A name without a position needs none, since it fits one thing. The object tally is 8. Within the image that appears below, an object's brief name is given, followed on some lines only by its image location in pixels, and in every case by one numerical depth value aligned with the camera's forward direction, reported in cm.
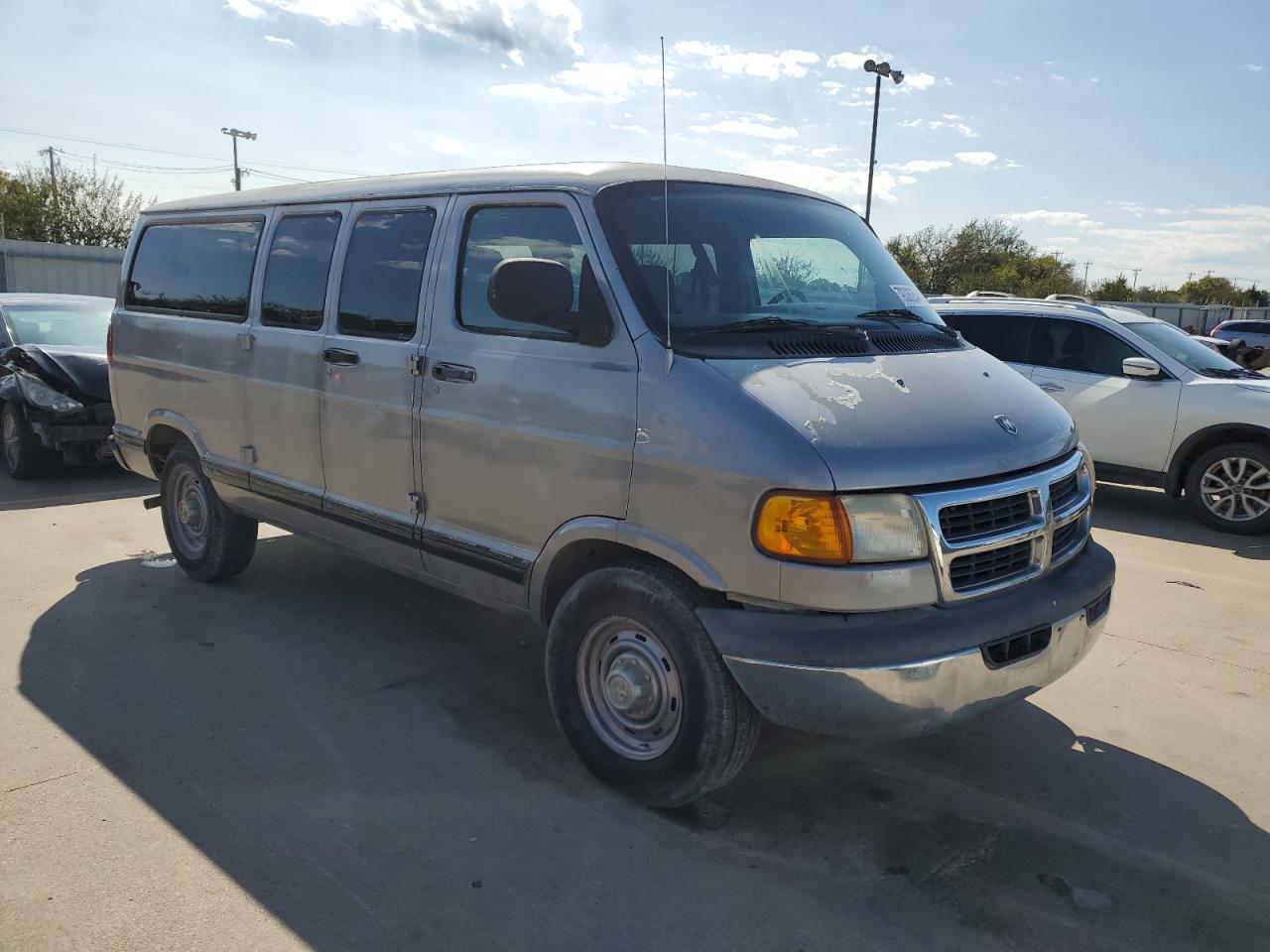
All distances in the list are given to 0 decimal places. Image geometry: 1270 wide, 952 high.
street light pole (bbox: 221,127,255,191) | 5631
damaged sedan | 879
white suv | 799
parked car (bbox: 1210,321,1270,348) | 2866
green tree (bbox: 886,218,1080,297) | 5209
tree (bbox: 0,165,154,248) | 5066
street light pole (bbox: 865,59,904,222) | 2666
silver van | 297
